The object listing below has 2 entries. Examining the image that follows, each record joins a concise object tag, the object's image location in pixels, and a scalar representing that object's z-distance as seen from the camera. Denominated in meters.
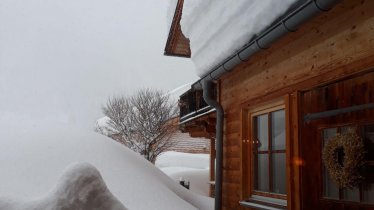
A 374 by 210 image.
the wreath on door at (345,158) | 2.92
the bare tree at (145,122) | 17.44
